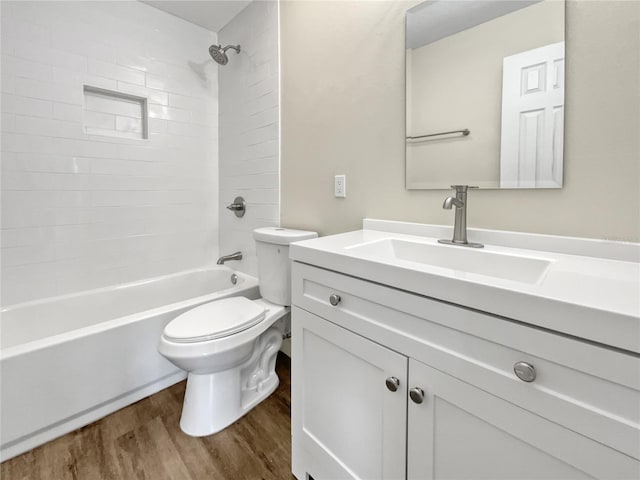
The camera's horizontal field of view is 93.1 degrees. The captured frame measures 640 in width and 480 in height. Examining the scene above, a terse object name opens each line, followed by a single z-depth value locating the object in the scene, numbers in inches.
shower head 81.1
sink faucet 40.4
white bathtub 48.4
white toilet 50.3
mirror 36.9
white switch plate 60.7
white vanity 19.5
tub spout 84.9
